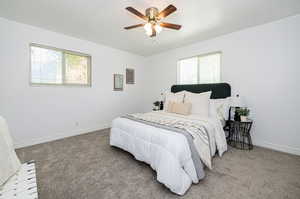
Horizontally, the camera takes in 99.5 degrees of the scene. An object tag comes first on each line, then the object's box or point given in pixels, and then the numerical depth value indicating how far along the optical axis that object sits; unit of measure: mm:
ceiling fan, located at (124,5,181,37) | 2061
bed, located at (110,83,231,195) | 1473
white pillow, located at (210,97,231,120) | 2712
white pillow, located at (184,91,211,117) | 2731
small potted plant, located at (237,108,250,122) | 2572
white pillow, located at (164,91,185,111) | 3154
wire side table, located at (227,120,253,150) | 2670
